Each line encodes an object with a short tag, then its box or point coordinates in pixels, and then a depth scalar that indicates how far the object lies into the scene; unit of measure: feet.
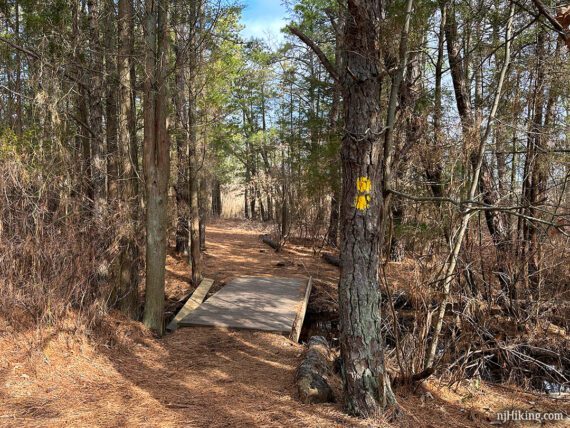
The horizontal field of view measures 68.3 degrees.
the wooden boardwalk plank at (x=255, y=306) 21.12
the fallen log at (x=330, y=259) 40.75
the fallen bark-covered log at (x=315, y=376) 12.66
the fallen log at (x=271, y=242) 47.35
